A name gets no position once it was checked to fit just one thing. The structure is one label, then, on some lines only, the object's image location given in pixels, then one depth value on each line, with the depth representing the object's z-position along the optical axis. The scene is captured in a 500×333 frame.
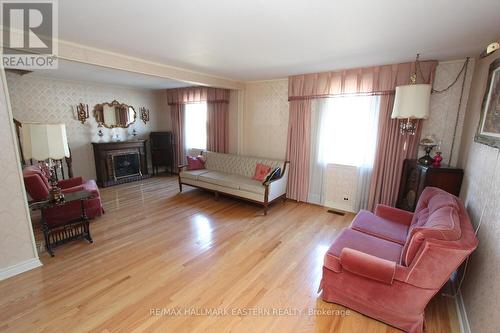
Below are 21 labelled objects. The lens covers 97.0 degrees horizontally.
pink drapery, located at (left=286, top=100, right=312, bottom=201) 4.05
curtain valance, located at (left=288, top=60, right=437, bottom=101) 2.99
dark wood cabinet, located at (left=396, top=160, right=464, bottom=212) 2.55
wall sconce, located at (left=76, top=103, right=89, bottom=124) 4.97
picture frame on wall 1.75
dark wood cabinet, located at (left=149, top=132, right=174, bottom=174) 6.27
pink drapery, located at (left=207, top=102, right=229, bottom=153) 5.16
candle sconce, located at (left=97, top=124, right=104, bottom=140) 5.37
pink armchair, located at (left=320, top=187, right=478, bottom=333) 1.44
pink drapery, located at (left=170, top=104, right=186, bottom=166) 6.03
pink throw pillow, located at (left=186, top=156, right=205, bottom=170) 5.01
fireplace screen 5.54
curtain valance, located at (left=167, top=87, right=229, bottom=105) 5.06
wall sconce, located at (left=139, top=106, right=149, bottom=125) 6.17
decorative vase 2.66
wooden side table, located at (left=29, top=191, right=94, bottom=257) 2.59
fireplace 5.19
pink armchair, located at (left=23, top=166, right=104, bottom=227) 2.86
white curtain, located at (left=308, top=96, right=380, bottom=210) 3.53
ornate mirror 5.32
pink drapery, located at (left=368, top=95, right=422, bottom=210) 3.19
